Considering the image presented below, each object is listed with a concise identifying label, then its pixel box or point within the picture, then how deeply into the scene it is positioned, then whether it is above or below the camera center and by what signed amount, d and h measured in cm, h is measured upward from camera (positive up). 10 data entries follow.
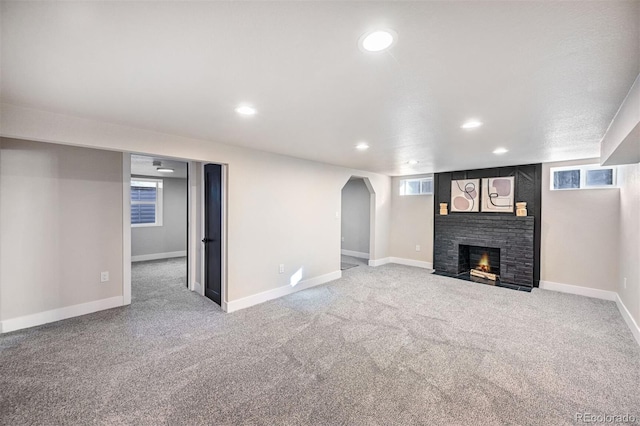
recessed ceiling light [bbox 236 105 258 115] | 227 +86
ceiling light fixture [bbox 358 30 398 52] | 128 +84
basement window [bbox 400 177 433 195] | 649 +61
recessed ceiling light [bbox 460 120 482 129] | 258 +85
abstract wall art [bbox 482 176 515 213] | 522 +35
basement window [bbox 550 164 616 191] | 423 +58
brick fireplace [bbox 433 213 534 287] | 500 -65
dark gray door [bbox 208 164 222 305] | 391 -34
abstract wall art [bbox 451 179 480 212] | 566 +35
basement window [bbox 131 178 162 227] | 700 +19
